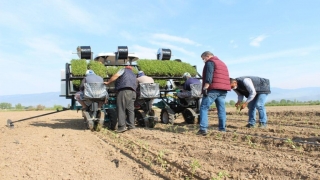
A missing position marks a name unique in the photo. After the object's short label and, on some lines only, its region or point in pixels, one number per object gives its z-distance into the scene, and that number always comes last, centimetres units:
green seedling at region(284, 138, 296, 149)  427
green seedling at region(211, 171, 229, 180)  301
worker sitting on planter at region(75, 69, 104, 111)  741
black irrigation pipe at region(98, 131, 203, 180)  322
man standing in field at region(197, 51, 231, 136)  590
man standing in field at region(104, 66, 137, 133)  704
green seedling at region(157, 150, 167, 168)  369
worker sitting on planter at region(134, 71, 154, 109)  812
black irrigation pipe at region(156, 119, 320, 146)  405
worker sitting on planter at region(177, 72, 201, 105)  864
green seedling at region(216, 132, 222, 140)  532
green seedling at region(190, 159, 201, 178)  332
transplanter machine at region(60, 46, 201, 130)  740
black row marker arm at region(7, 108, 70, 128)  904
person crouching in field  682
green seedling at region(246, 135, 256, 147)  454
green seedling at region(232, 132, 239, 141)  522
